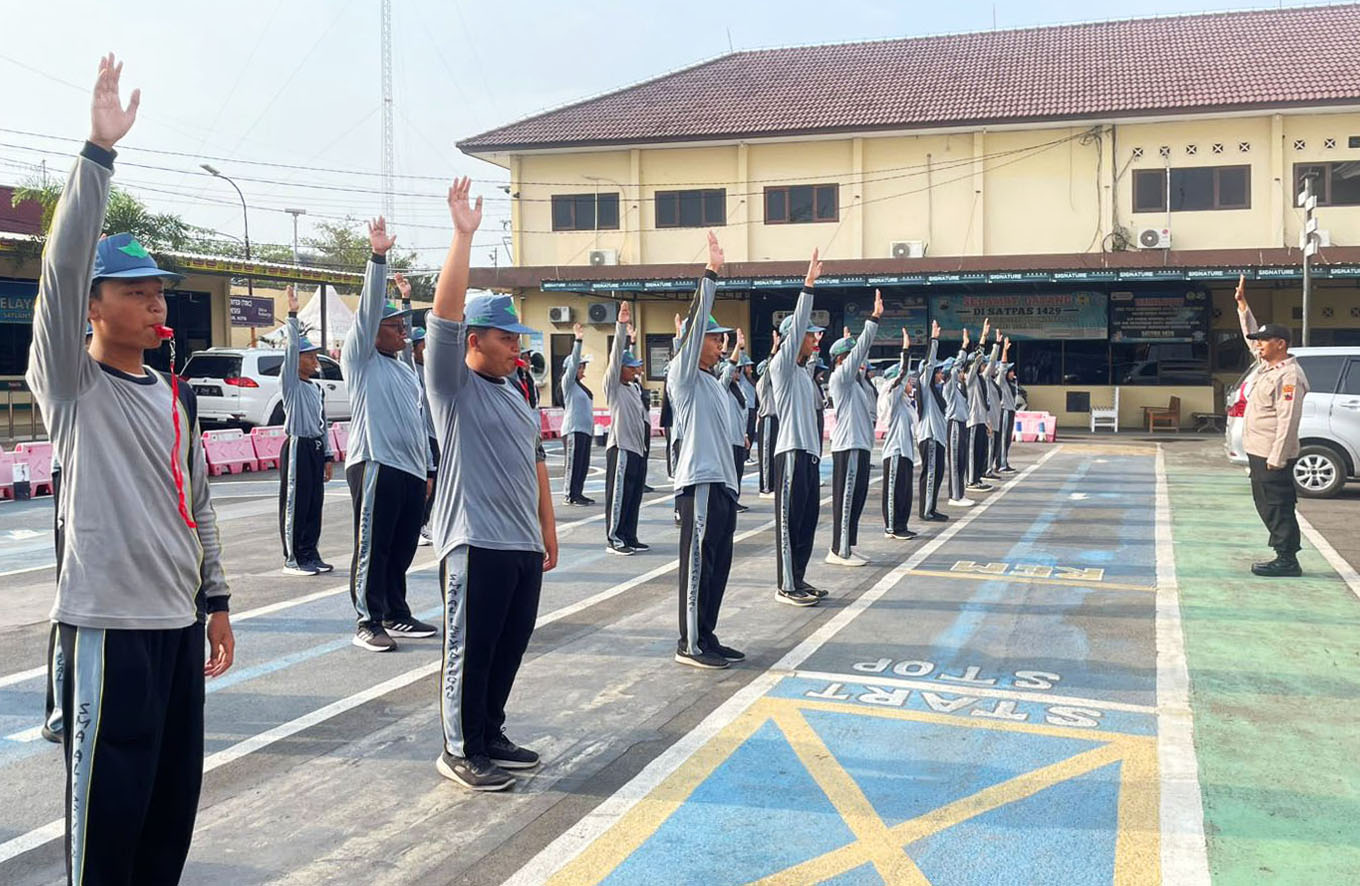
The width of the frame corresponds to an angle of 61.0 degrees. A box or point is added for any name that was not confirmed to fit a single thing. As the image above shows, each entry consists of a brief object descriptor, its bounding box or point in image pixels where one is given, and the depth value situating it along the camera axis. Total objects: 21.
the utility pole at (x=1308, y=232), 18.12
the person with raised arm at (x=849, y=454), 10.25
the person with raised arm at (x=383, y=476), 7.19
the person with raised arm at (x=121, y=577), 3.04
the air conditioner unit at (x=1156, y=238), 27.84
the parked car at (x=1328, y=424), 14.59
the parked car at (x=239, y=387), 21.11
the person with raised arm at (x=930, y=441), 13.54
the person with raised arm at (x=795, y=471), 8.30
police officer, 9.25
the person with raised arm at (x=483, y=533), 4.70
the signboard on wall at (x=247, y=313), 29.98
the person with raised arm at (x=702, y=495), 6.63
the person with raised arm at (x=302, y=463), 9.62
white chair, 28.73
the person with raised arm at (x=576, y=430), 14.36
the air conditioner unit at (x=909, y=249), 29.69
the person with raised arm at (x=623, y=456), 11.20
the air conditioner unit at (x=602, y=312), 33.00
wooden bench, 28.75
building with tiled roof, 27.56
